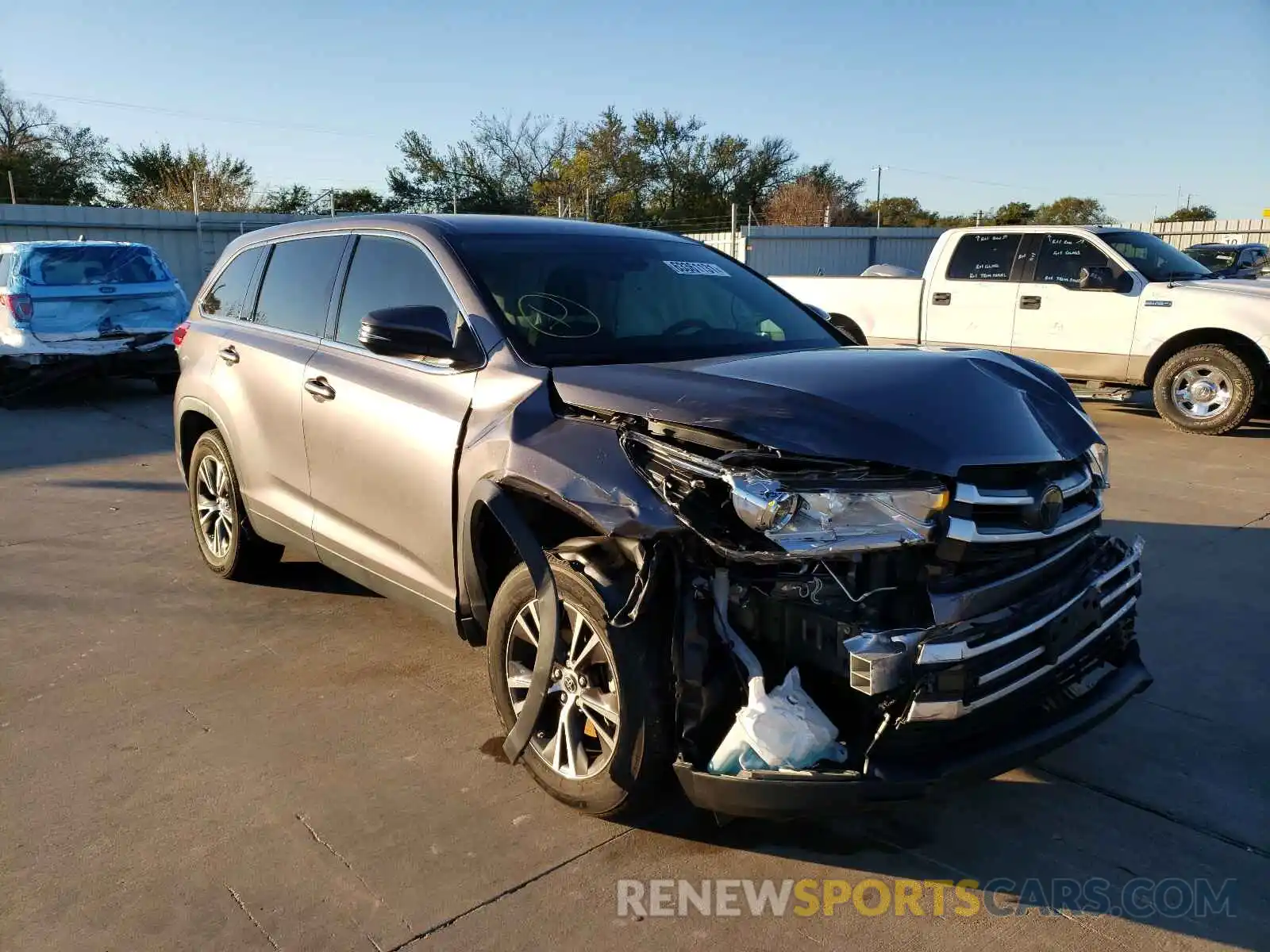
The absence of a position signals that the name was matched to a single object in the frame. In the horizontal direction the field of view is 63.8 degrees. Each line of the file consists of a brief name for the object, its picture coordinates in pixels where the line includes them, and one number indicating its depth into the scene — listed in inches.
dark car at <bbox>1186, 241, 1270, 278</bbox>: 533.4
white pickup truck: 374.0
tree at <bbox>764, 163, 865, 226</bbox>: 1713.8
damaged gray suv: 108.6
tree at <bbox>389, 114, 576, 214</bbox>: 1662.2
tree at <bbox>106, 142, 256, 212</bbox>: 1336.1
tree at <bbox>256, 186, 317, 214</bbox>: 1285.7
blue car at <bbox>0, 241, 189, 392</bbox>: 465.4
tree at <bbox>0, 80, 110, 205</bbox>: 1380.4
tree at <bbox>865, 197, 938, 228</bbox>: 1897.1
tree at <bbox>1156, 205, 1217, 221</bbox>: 1819.6
